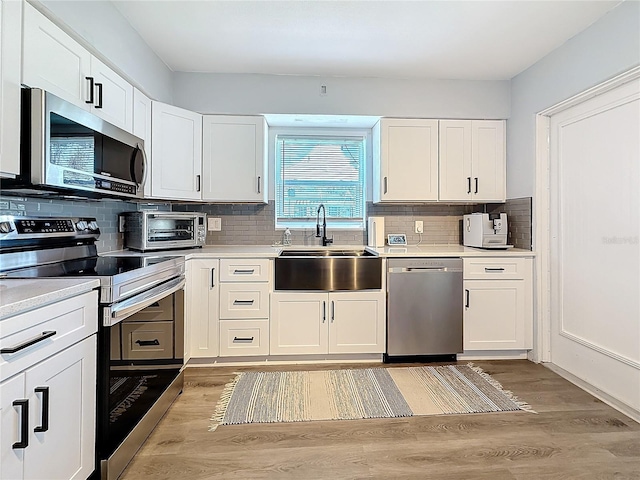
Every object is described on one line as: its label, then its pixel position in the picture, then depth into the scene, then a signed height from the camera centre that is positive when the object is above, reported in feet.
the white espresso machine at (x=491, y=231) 10.39 +0.36
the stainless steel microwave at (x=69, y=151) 4.93 +1.44
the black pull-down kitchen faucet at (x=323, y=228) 11.40 +0.46
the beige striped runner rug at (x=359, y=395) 7.09 -3.26
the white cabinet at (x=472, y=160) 10.84 +2.50
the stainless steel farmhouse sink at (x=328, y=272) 9.36 -0.76
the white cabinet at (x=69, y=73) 5.08 +2.82
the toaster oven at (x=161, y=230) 8.86 +0.33
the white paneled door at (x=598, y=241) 7.20 +0.06
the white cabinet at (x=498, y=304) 9.70 -1.62
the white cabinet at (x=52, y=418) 3.46 -1.89
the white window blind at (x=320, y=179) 12.10 +2.16
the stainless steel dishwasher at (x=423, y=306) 9.52 -1.65
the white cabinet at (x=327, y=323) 9.41 -2.07
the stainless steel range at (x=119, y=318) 4.88 -1.20
